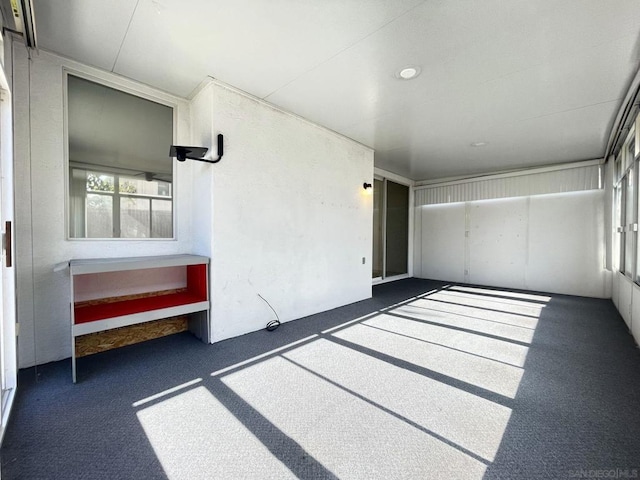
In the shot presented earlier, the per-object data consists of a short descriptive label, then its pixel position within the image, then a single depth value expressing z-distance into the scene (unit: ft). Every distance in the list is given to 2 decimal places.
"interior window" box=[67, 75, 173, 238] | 8.71
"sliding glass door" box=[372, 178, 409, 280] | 21.27
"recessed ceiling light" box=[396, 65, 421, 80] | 8.58
